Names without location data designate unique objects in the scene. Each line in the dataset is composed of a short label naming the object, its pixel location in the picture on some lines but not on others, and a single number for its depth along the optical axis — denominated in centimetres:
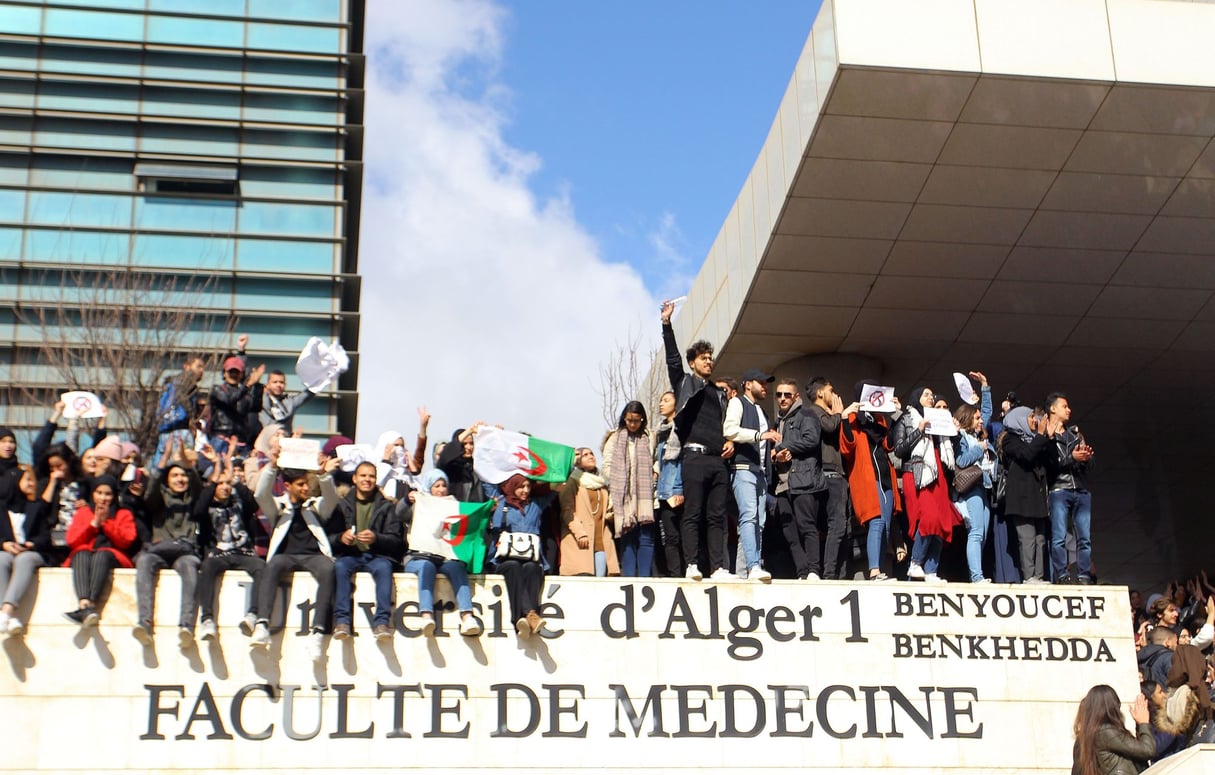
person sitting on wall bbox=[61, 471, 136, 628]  1326
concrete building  1620
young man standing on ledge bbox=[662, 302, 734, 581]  1452
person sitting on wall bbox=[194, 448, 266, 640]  1341
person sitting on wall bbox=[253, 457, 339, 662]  1345
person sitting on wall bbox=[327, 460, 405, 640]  1358
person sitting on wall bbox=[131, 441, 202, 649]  1338
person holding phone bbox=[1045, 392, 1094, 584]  1540
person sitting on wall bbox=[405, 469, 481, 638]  1375
